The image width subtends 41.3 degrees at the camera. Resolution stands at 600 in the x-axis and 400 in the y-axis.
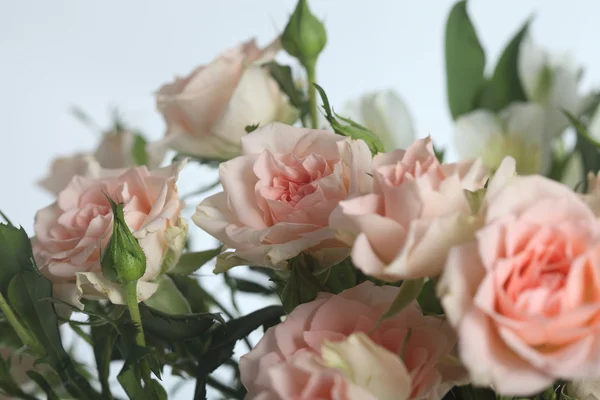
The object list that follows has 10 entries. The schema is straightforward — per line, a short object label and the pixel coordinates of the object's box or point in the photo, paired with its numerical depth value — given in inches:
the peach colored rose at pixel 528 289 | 8.9
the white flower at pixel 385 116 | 18.8
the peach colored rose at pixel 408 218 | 9.8
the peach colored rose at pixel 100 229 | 13.8
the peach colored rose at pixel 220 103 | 17.4
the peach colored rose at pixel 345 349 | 10.2
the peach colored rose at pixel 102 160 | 21.2
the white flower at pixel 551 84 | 19.7
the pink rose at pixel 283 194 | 12.0
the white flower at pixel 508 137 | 19.4
